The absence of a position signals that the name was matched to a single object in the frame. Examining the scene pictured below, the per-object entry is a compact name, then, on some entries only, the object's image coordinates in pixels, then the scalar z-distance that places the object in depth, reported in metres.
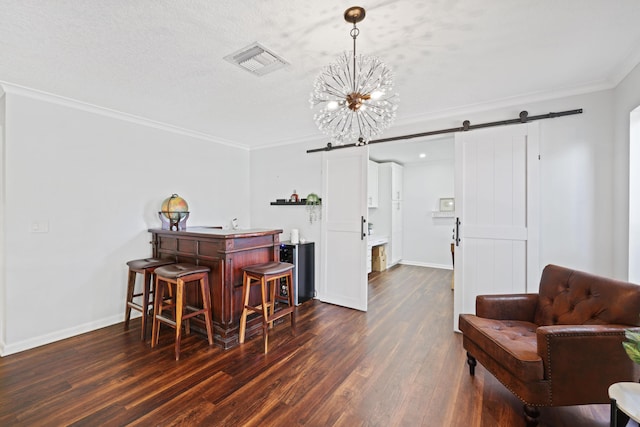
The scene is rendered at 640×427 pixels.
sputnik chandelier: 1.70
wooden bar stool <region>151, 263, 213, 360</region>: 2.56
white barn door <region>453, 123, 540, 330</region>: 2.81
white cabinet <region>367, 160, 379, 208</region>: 6.00
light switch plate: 2.78
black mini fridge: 4.04
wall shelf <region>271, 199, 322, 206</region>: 4.42
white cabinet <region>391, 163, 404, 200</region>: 6.29
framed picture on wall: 6.20
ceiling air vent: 2.04
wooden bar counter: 2.82
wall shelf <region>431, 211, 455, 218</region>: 6.24
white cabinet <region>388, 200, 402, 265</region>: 6.38
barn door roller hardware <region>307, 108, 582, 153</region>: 2.69
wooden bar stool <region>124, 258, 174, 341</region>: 2.93
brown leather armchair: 1.64
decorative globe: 3.50
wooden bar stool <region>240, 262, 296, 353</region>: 2.72
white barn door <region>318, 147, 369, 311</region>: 3.82
